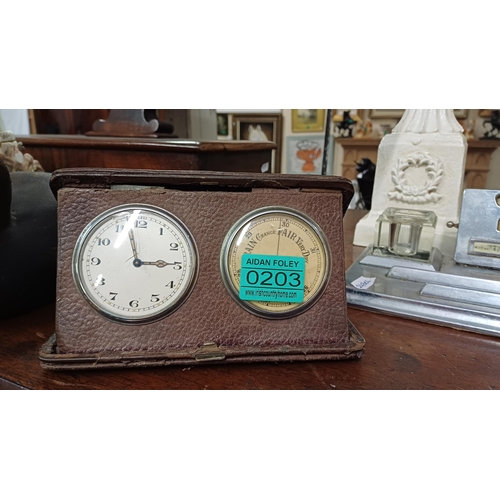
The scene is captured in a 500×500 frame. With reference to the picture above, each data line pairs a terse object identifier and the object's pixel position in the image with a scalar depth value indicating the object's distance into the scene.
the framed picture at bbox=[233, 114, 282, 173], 2.81
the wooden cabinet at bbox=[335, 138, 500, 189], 2.64
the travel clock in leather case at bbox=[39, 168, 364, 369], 0.16
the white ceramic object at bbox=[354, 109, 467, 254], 0.31
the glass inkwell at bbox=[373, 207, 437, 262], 0.26
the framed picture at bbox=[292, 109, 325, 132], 2.88
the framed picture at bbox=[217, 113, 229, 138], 2.87
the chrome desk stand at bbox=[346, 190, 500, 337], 0.20
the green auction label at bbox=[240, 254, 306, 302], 0.17
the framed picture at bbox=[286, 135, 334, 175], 2.91
